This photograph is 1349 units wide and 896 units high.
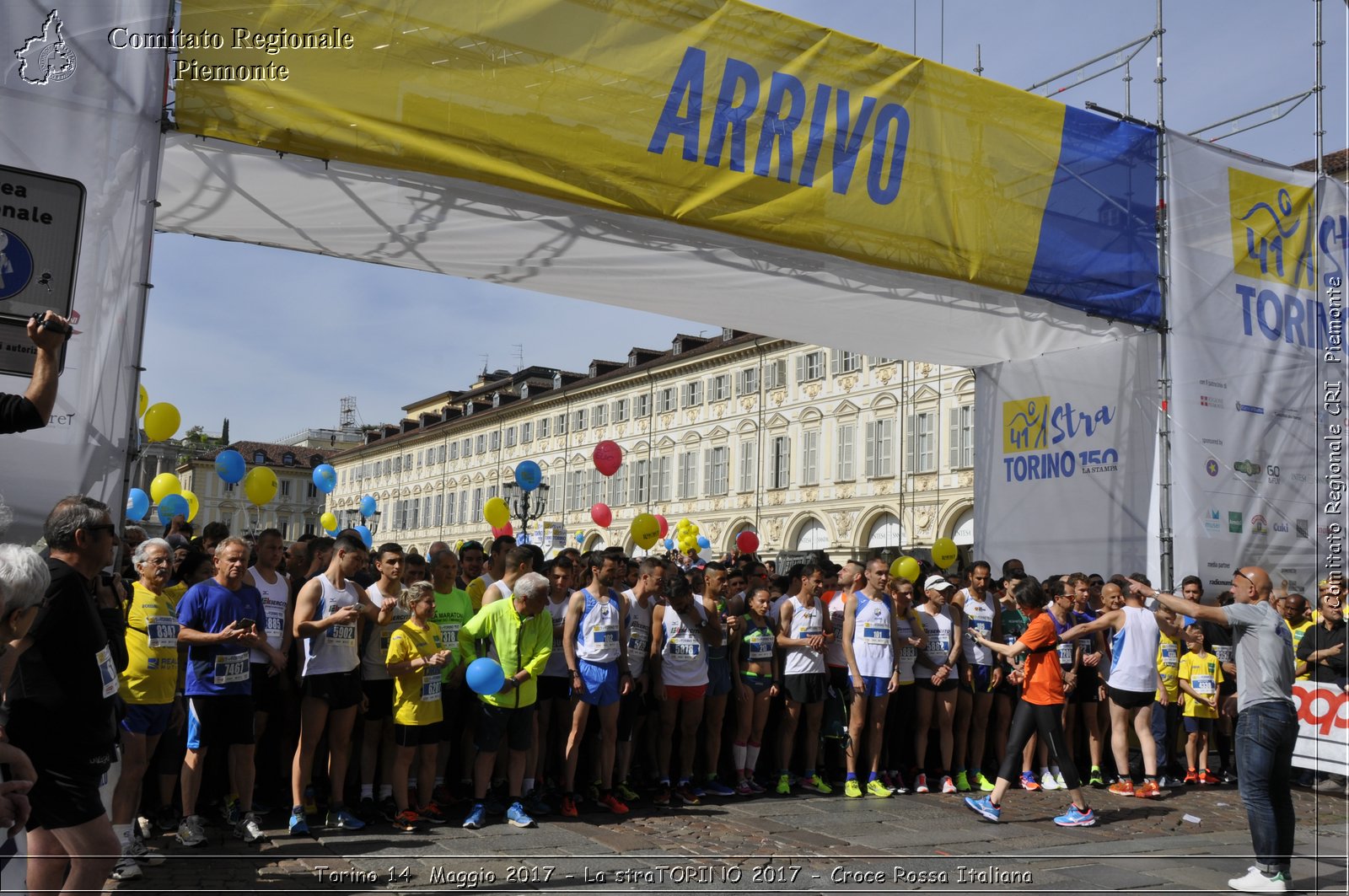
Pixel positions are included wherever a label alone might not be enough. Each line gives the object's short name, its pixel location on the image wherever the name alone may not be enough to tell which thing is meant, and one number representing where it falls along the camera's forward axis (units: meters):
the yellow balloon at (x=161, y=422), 11.86
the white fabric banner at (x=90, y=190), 6.54
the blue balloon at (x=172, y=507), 15.13
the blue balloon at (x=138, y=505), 13.77
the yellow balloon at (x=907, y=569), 11.15
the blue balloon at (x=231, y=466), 16.17
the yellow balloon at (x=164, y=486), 15.70
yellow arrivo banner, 8.05
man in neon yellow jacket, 7.48
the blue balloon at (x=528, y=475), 21.88
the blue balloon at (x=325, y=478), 20.38
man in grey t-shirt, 6.28
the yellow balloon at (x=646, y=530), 16.92
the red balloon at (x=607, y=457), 20.75
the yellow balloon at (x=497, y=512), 19.33
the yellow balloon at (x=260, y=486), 14.45
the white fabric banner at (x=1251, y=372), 12.26
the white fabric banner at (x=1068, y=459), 12.58
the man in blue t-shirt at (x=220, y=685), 6.53
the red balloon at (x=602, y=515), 24.53
